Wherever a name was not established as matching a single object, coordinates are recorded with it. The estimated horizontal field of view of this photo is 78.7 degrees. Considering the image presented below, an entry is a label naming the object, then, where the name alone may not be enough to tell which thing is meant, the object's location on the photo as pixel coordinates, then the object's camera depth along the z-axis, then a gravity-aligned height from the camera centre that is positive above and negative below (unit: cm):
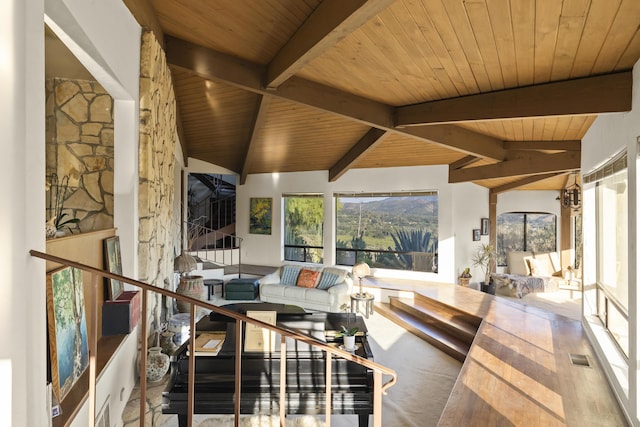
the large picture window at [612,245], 351 -35
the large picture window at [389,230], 892 -42
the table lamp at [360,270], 565 -83
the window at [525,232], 1077 -56
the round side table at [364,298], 580 -127
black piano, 302 -136
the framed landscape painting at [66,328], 179 -59
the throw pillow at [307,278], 766 -129
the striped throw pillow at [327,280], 751 -130
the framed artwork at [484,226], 941 -34
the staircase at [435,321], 566 -182
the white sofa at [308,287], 723 -144
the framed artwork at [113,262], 279 -35
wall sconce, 698 +29
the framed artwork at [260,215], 1060 -4
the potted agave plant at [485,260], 893 -111
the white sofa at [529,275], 899 -156
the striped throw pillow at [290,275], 793 -127
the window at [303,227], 1012 -36
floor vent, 403 -157
